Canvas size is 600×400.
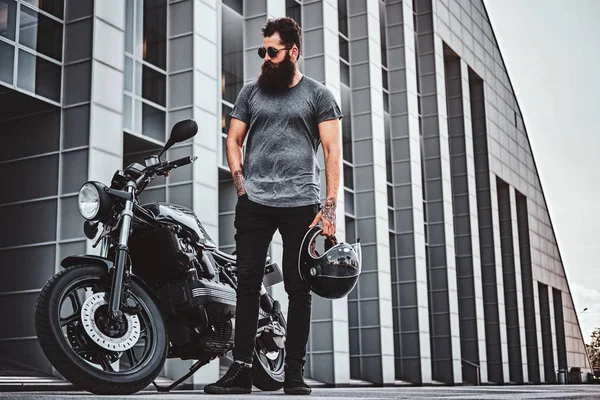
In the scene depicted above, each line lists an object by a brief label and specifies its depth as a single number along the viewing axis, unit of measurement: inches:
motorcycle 157.5
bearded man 174.9
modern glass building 434.9
